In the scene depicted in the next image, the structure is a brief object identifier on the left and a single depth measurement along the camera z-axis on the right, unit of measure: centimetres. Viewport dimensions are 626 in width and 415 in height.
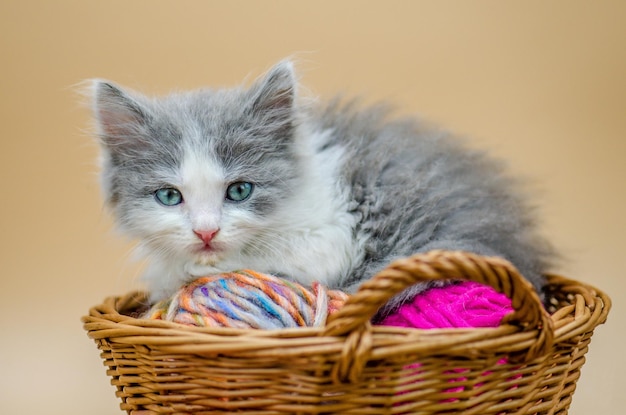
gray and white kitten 44
